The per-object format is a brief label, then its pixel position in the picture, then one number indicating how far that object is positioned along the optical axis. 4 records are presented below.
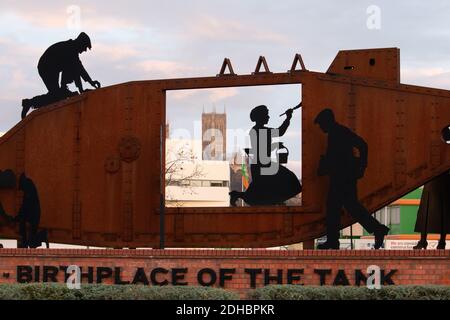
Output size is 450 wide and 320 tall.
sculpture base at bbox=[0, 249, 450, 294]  17.53
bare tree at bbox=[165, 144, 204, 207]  47.91
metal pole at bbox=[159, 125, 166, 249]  20.12
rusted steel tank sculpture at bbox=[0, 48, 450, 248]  20.06
